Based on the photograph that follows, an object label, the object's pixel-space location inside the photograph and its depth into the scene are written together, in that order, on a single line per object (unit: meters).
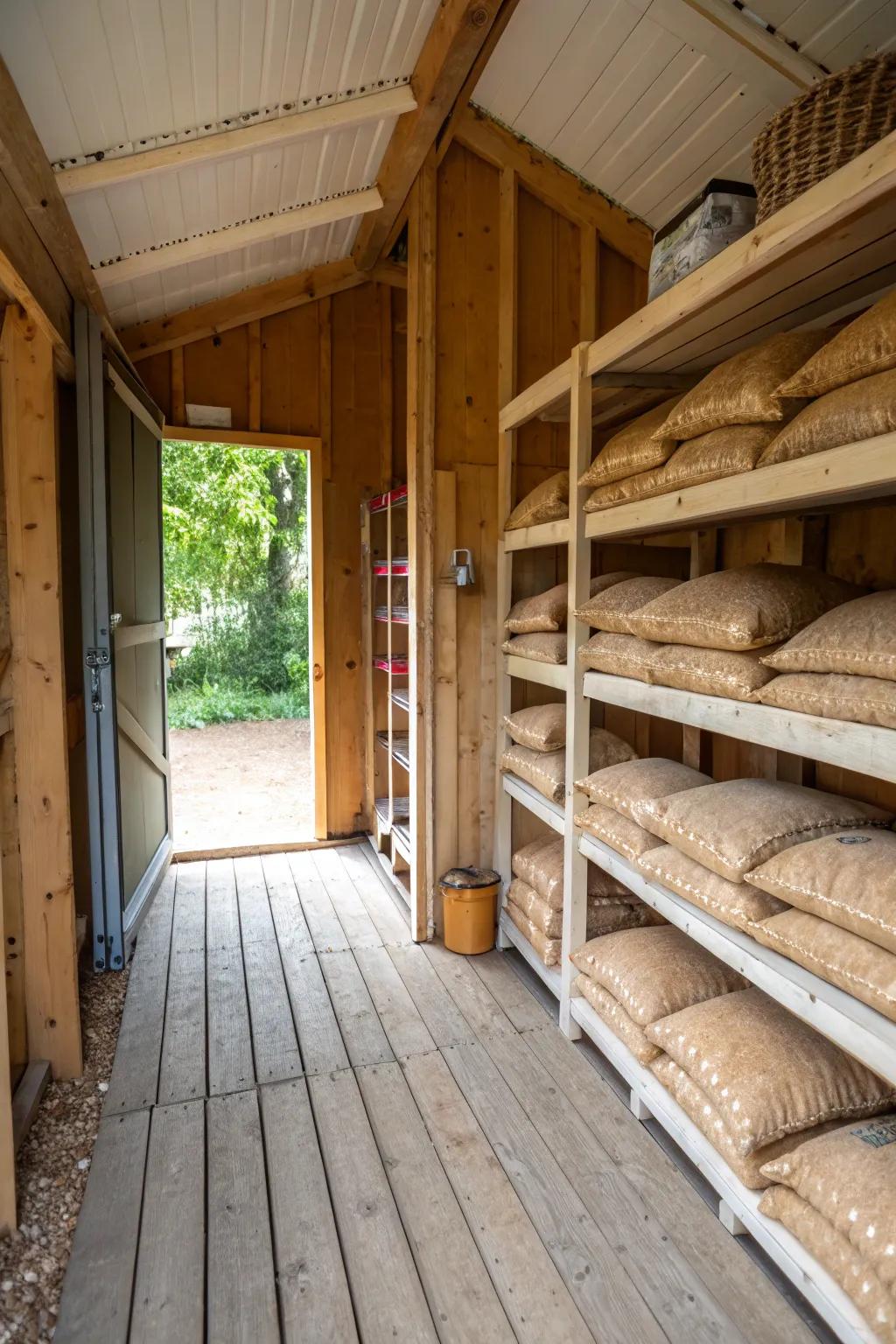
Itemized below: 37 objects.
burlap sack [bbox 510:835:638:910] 2.79
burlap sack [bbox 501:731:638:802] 2.70
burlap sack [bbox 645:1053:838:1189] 1.68
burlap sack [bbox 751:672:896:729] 1.42
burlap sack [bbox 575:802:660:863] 2.18
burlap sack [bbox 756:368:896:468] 1.37
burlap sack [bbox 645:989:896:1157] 1.67
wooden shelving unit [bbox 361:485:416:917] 3.81
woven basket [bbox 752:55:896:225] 1.52
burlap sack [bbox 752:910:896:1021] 1.38
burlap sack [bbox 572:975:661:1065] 2.11
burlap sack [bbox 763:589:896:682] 1.44
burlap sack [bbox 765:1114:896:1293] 1.36
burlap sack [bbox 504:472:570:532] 2.76
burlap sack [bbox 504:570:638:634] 2.73
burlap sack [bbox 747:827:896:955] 1.41
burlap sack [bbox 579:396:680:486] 2.10
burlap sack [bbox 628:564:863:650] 1.79
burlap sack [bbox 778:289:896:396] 1.40
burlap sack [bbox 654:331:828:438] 1.71
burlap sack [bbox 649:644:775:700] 1.78
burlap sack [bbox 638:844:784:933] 1.72
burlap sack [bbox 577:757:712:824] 2.21
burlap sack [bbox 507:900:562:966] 2.75
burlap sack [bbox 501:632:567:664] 2.74
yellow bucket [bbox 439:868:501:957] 3.19
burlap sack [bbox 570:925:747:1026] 2.12
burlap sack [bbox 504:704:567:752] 2.80
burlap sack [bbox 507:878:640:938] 2.73
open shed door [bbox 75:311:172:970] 2.82
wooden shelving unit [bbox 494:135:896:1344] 1.44
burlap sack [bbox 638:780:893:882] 1.75
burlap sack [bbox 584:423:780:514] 1.74
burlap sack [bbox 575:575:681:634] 2.31
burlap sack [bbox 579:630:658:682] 2.18
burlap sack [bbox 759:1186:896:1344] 1.31
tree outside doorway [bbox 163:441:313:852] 9.38
